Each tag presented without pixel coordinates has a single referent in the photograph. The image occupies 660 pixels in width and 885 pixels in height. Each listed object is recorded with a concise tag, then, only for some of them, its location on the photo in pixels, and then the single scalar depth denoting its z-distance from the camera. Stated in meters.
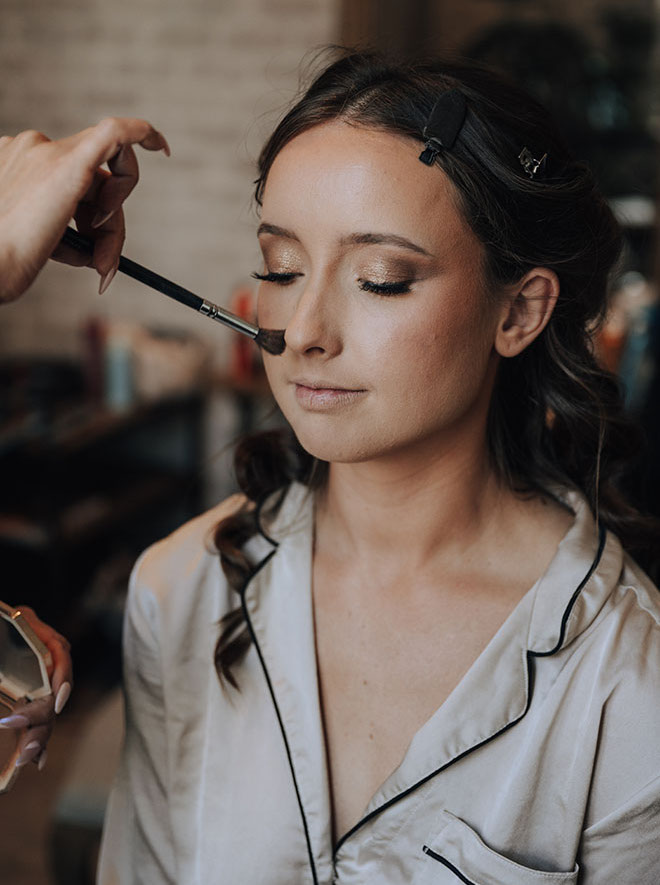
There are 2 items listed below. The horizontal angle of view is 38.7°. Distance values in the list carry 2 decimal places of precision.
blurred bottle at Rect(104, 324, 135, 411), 3.12
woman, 0.98
